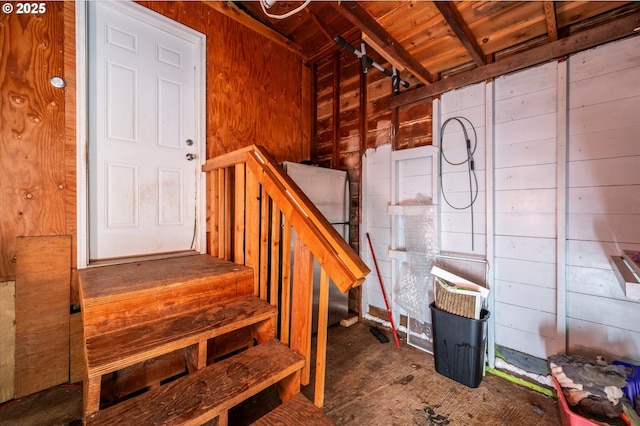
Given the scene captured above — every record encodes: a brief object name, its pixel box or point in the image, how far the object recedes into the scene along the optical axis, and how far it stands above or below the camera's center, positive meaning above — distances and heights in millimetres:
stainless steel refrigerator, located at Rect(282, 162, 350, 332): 2438 +157
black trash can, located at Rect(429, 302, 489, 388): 1777 -961
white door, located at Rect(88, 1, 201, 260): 1939 +655
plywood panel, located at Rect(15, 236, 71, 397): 1631 -661
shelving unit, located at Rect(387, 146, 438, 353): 2297 +201
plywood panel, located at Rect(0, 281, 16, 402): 1581 -785
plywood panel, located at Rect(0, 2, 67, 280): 1621 +541
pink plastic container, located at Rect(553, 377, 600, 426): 1236 -1021
